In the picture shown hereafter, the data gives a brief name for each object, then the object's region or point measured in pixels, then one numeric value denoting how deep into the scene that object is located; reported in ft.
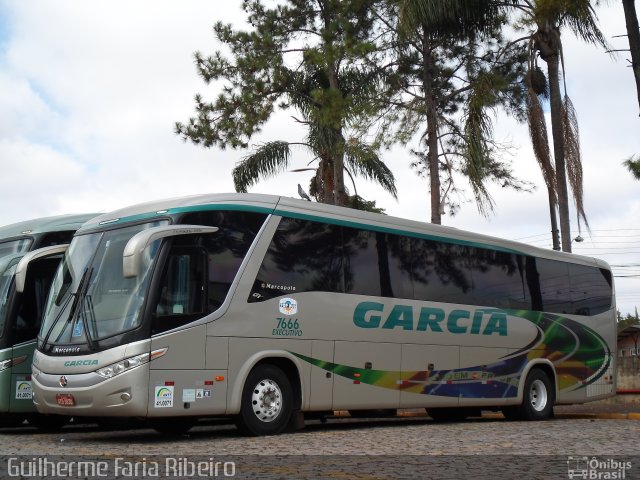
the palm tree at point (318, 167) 83.35
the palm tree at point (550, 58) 70.18
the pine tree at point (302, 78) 75.41
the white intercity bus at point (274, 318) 38.91
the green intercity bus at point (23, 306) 46.32
